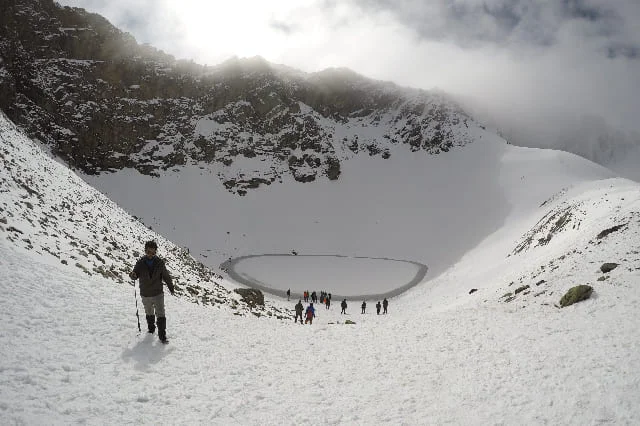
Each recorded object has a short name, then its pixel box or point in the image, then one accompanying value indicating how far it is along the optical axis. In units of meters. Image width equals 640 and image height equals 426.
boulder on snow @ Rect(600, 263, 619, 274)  15.55
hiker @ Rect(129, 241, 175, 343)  9.32
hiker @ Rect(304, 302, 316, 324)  22.83
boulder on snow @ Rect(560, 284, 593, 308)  13.97
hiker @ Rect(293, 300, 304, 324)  23.88
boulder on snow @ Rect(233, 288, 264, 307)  26.12
